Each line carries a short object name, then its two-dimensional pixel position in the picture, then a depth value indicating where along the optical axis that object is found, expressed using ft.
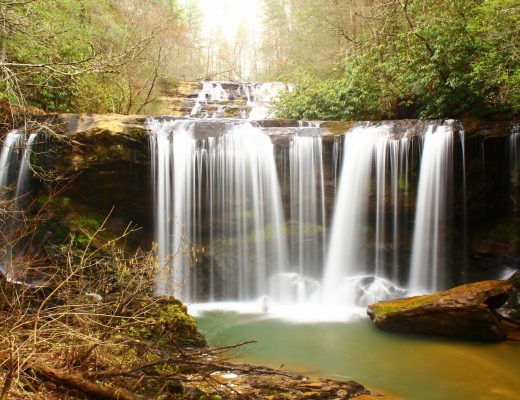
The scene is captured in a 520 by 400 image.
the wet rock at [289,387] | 15.38
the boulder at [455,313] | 23.11
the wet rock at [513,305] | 25.59
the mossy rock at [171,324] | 18.45
